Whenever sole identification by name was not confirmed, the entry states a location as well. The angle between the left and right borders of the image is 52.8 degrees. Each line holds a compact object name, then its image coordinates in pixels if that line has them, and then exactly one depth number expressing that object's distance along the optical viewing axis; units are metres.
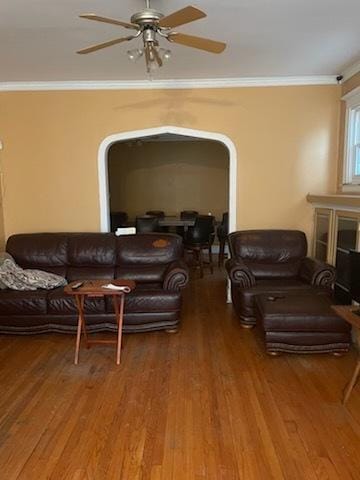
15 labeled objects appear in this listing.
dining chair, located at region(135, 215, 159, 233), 6.54
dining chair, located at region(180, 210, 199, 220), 7.73
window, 4.36
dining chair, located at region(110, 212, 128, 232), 7.30
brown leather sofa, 3.81
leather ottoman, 3.23
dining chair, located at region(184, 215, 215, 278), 6.52
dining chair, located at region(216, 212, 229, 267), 6.75
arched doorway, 4.73
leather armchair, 3.95
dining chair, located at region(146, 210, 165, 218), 7.97
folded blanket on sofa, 3.95
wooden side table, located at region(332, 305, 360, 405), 2.51
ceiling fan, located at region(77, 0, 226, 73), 2.14
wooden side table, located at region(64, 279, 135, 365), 3.15
